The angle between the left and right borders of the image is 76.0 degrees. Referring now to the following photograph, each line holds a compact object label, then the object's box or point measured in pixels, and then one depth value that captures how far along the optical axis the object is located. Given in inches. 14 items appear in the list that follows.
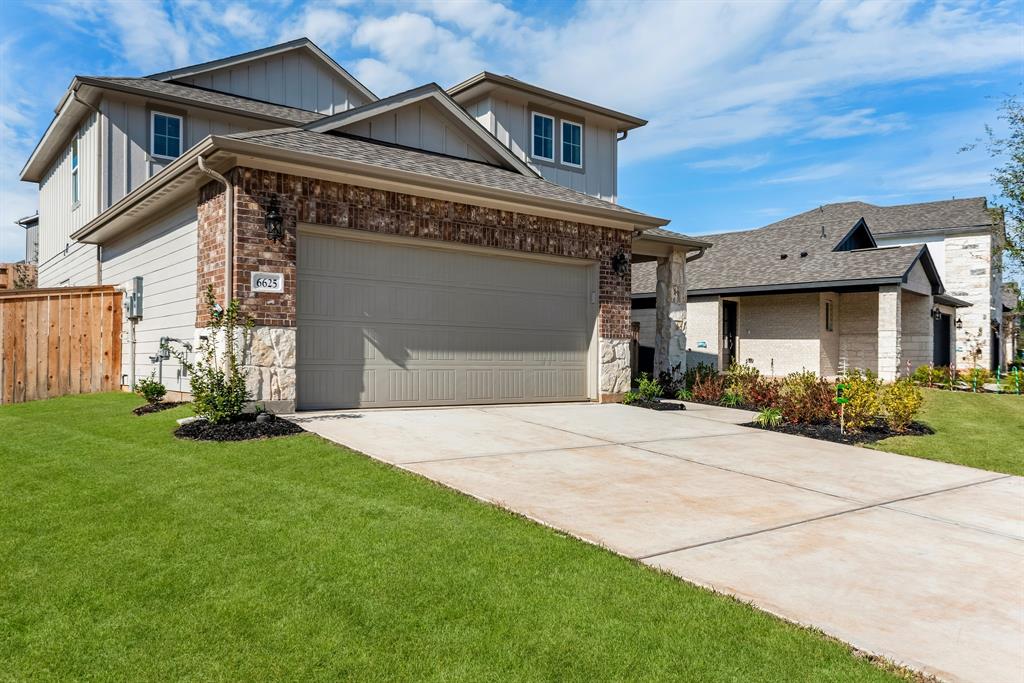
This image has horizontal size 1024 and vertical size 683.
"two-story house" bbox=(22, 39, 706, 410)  323.6
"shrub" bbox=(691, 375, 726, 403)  510.0
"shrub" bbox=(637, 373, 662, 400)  467.5
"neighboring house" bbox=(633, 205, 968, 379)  711.1
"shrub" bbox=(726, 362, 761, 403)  484.7
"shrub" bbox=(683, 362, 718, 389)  562.0
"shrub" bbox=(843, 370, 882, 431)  371.2
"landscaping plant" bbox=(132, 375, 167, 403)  353.7
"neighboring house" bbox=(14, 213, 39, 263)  914.6
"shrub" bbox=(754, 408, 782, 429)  377.4
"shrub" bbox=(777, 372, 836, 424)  384.2
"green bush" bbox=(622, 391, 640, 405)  465.1
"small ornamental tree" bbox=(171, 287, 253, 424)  279.9
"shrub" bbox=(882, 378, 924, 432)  375.6
